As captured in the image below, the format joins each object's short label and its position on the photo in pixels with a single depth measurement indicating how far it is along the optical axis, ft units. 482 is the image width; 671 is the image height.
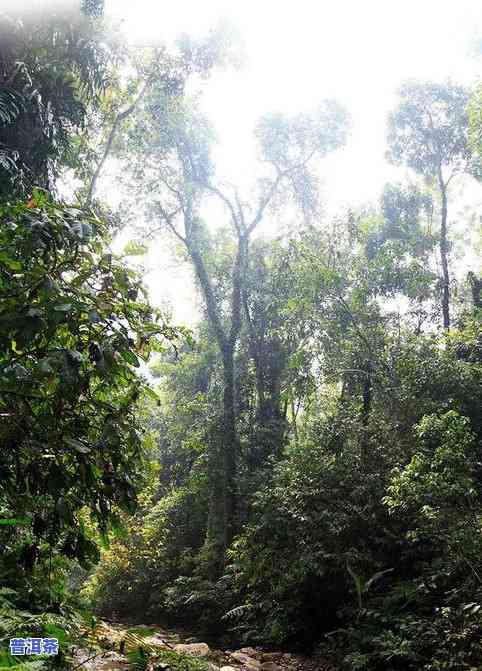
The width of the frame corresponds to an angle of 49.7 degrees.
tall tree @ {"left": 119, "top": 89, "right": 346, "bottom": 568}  45.27
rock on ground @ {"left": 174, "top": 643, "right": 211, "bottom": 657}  20.45
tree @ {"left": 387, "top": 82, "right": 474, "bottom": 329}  47.47
